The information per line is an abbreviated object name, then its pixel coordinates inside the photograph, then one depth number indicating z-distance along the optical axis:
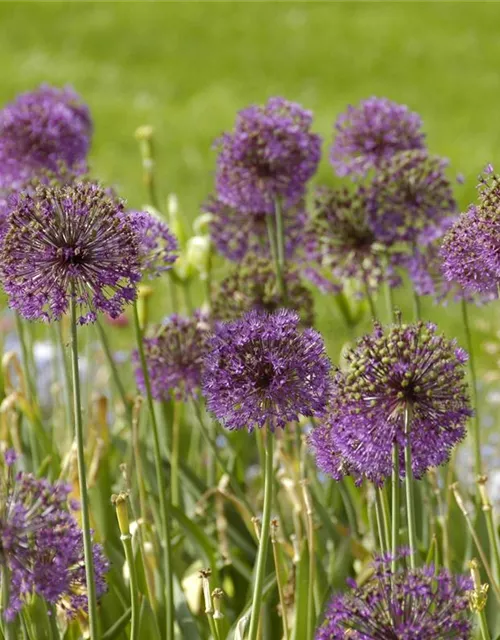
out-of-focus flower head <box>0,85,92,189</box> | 6.09
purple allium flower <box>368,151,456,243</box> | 5.81
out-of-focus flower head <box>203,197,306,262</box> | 6.72
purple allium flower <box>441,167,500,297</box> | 3.62
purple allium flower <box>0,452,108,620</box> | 3.21
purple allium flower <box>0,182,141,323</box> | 3.51
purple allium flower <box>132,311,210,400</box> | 5.57
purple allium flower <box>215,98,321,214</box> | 5.87
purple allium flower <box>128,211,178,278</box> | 4.68
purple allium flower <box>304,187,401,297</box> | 6.04
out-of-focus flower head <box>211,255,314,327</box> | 6.13
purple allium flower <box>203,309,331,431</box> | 3.62
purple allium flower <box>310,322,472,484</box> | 3.42
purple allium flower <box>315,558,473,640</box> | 2.95
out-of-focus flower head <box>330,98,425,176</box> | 6.40
